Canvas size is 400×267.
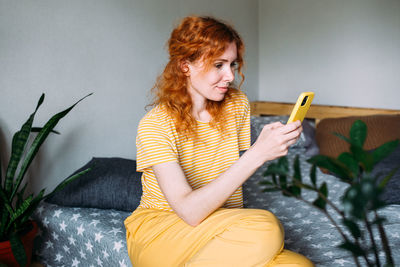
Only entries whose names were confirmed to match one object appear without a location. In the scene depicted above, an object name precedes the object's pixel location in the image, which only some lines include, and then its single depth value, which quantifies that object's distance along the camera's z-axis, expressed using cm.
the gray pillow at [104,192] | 169
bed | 136
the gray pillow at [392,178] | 166
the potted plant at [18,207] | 142
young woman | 99
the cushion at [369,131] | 221
